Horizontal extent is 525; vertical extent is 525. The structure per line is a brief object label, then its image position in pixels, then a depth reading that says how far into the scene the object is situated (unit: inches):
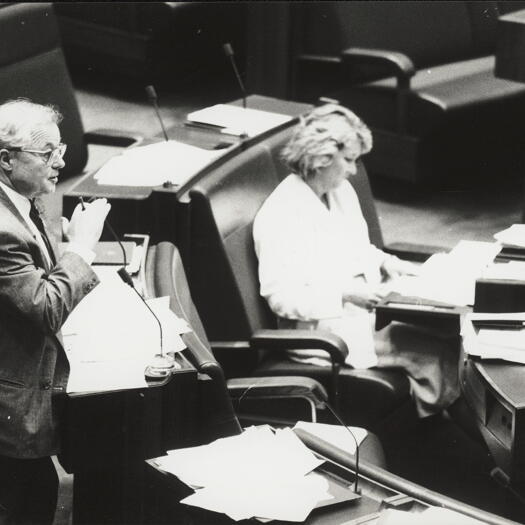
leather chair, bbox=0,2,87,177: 314.5
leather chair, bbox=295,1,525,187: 428.8
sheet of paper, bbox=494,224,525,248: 265.6
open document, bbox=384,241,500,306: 270.7
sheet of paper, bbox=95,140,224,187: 273.1
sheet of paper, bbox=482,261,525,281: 247.9
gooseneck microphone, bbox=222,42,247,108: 307.3
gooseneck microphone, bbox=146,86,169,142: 286.7
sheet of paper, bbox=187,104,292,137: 309.6
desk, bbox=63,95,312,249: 260.8
